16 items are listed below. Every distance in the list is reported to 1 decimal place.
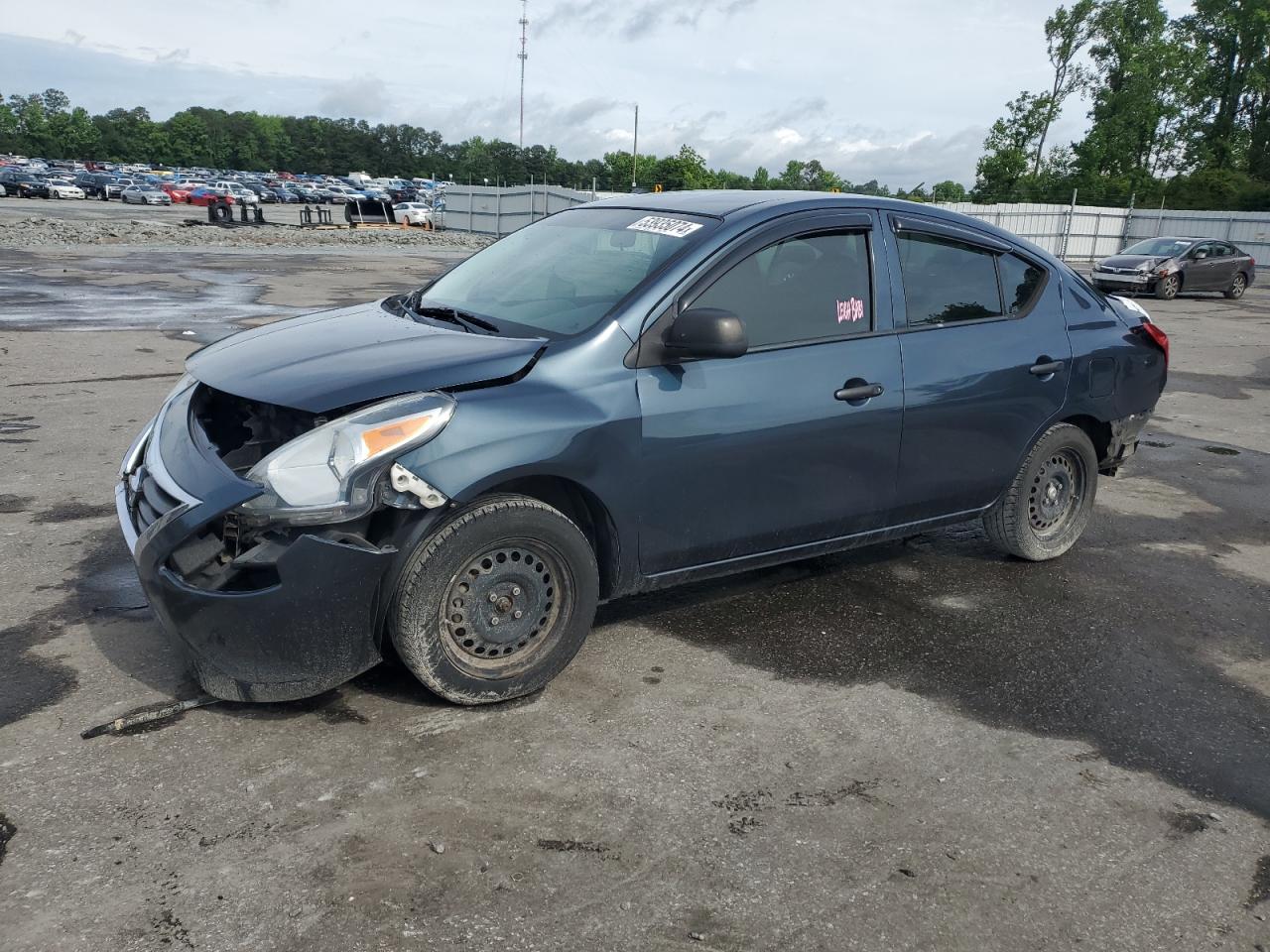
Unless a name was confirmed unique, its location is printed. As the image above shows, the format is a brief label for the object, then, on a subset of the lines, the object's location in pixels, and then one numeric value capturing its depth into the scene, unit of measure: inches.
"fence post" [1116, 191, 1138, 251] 1680.6
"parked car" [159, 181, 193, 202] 2709.2
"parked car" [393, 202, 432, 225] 1907.0
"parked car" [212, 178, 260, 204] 2758.4
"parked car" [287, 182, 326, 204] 3144.7
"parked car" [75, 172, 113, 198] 2775.6
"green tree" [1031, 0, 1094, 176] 2431.1
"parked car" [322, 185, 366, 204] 3208.2
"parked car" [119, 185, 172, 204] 2568.9
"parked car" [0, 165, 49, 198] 2546.8
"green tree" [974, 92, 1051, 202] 2258.9
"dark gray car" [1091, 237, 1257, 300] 942.4
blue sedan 130.7
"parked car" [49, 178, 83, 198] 2598.4
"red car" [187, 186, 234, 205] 2632.9
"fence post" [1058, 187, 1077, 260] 1593.3
